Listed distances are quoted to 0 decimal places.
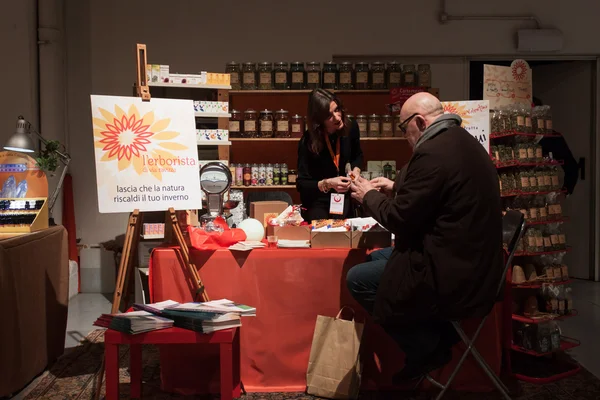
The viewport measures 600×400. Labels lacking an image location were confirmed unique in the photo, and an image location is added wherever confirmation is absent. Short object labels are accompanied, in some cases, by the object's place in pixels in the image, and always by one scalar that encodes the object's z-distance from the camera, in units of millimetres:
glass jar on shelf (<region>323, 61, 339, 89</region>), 5973
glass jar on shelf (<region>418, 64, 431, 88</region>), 5991
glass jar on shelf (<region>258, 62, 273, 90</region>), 5965
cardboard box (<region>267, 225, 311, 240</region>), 3283
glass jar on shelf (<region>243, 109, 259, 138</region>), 5871
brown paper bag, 3000
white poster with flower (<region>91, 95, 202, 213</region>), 3102
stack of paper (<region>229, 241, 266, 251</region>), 3122
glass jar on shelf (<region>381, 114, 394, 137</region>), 5992
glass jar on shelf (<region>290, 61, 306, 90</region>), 5977
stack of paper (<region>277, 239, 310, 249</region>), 3166
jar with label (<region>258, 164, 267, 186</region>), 5867
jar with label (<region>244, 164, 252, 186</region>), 5816
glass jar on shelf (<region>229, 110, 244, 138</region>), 5875
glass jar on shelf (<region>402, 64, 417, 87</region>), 5984
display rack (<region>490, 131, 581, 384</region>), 3576
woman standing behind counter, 3762
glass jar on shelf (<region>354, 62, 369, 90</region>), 6016
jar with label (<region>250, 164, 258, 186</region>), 5844
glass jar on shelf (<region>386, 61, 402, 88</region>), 5996
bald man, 2393
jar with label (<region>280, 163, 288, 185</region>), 5938
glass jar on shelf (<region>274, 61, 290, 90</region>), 5969
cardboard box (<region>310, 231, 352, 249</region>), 3166
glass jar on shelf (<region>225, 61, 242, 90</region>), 5938
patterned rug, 3145
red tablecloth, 3156
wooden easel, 3041
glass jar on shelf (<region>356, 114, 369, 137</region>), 6012
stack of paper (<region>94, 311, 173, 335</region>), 2656
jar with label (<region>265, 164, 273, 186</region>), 5887
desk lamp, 3605
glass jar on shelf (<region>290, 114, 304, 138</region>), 5961
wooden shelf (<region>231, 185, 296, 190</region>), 5800
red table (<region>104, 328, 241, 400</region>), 2672
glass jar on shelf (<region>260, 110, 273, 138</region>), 5871
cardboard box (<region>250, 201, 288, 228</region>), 3770
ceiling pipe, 6500
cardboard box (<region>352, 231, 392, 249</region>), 3166
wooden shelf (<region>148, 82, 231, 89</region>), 4824
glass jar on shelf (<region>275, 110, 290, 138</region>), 5902
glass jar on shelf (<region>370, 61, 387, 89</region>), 6023
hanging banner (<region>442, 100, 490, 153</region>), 3771
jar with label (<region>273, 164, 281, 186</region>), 5914
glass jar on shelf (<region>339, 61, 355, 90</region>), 5992
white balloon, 3332
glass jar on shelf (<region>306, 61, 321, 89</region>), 6008
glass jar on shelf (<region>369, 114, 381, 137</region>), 5984
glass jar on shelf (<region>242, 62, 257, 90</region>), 5949
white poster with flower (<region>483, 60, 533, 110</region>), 3942
